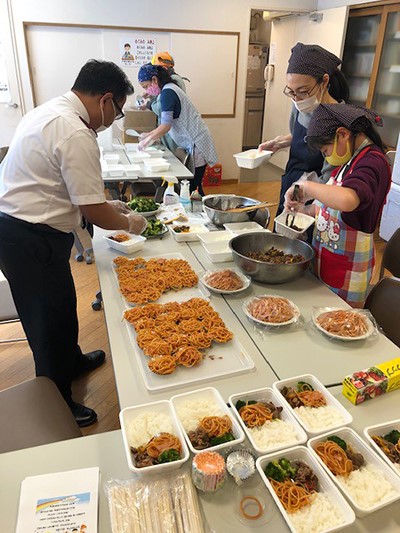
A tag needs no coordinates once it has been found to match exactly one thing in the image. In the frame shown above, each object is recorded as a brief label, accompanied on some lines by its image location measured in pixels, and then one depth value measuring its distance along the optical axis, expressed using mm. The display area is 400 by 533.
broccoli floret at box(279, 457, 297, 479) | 882
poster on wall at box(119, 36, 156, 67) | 5133
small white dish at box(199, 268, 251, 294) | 1584
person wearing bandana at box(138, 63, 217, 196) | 3378
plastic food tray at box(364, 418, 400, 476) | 925
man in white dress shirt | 1483
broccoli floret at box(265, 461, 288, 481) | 873
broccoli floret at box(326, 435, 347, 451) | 944
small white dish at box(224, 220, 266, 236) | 2145
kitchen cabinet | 4164
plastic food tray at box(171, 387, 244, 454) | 914
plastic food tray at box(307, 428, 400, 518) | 812
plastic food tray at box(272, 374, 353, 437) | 980
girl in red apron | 1438
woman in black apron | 1829
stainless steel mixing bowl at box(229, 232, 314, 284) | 1610
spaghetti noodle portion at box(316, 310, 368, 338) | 1348
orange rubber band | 833
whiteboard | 4922
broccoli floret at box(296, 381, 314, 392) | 1121
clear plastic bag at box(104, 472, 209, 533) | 811
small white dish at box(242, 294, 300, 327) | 1396
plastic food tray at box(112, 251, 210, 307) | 1585
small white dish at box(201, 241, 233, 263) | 1851
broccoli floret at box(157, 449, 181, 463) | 890
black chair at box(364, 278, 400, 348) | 1558
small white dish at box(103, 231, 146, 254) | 1936
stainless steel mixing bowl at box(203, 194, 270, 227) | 2236
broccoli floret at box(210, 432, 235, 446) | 939
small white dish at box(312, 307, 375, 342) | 1325
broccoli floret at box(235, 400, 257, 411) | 1046
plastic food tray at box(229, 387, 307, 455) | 926
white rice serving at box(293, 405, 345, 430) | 1005
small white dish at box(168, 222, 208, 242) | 2100
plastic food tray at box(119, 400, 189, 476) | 868
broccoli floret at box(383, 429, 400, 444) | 974
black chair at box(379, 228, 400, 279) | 2041
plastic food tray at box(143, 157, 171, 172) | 3328
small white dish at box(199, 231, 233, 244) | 2044
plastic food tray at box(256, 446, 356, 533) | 785
